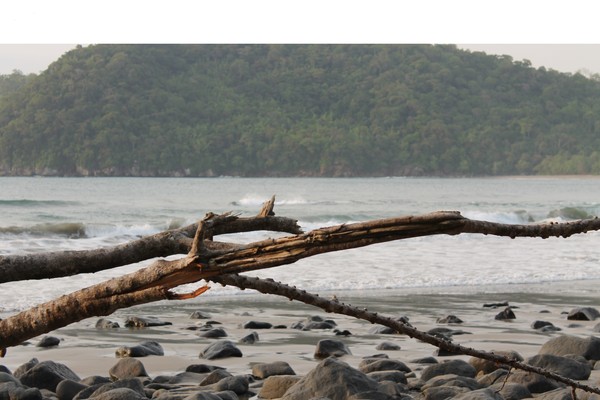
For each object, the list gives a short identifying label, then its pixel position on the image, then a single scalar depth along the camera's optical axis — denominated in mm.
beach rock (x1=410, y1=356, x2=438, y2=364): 12547
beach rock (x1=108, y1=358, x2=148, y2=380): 11695
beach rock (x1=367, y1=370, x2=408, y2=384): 10828
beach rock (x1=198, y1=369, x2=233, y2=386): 11067
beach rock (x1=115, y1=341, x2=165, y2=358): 13352
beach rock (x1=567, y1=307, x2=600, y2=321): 17641
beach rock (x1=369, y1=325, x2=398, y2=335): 15555
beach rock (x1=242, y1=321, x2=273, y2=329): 16312
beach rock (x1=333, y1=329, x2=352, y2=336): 15421
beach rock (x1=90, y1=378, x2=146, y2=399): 9883
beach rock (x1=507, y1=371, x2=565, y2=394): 10547
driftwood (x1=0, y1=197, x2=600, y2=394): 3430
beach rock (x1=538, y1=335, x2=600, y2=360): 12594
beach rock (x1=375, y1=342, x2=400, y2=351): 13862
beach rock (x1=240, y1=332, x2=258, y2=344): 14641
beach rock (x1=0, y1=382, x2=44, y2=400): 9961
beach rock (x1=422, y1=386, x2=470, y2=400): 9844
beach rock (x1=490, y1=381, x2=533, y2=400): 10016
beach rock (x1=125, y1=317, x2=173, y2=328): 16356
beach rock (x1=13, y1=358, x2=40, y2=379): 11226
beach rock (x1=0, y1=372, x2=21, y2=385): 10391
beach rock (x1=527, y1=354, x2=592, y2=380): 11234
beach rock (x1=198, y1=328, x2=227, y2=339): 15391
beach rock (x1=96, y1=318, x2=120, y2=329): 16172
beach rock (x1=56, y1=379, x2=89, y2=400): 10422
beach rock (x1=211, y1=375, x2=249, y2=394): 10555
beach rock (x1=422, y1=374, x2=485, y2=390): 10344
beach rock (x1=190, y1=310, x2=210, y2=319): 17516
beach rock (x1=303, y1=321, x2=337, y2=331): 16187
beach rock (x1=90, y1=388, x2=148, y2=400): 9477
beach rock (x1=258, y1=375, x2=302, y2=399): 10477
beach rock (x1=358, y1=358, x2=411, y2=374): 11531
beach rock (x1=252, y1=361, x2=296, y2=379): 11586
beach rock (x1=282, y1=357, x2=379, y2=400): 9781
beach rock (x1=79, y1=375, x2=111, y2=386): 10812
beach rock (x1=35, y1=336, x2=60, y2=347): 14102
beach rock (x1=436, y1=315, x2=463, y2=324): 16922
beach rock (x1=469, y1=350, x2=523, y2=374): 11680
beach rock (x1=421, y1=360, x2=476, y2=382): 11195
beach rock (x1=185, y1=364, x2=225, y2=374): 11937
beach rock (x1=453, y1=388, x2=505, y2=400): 8930
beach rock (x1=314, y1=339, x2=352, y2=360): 13305
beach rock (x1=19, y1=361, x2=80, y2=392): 10891
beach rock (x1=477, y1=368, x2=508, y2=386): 10745
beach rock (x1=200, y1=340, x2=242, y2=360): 13094
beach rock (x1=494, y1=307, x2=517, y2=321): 17641
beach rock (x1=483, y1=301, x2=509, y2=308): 19517
